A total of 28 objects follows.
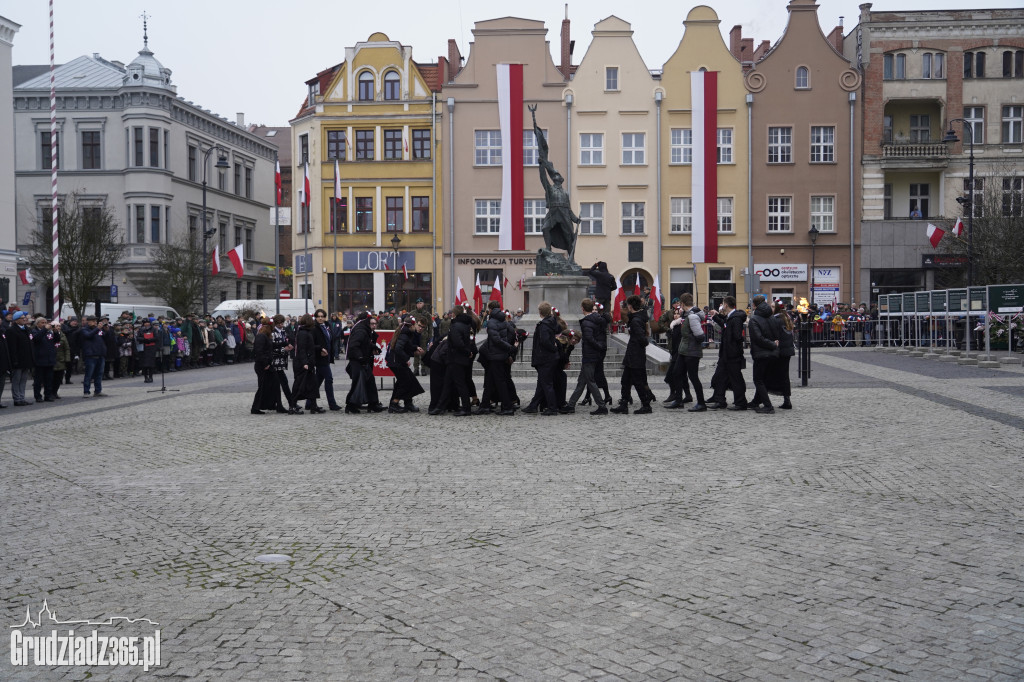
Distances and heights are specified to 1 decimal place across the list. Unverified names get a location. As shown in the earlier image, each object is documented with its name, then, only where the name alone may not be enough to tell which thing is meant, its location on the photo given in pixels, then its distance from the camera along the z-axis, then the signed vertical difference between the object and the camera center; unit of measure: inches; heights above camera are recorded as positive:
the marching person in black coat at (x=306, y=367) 646.5 -31.0
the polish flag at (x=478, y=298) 1520.8 +37.2
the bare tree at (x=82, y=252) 1624.0 +124.9
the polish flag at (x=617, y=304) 1301.7 +22.8
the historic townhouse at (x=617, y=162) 1995.6 +333.9
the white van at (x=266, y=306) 1745.8 +28.7
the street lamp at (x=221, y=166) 1672.0 +276.2
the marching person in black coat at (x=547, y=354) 605.9 -21.4
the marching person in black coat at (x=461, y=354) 616.4 -21.6
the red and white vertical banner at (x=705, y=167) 1969.7 +318.5
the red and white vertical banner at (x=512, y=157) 1982.0 +343.9
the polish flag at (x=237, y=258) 1403.8 +95.4
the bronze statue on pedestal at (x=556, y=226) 1089.4 +111.5
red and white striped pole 996.2 +136.1
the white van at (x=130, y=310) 1396.4 +18.6
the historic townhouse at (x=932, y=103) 1929.1 +439.4
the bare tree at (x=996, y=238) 1633.9 +146.0
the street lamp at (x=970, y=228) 1551.4 +156.1
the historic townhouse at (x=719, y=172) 1987.0 +312.1
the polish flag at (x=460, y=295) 1323.9 +37.2
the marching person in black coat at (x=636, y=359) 601.9 -24.5
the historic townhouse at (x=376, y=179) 2042.3 +308.3
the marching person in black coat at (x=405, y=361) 639.8 -26.9
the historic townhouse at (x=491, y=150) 2007.9 +363.6
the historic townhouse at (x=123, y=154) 2304.4 +418.5
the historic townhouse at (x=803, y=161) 1969.7 +332.9
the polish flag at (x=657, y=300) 1335.8 +29.4
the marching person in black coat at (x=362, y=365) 640.4 -29.5
